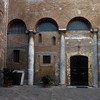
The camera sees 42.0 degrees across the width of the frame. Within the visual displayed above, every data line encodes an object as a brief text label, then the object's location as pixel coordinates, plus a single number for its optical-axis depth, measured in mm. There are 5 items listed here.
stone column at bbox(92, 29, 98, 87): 9367
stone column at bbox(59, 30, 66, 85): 9443
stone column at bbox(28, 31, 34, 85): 9505
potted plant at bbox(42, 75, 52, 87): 8701
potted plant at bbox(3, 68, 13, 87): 8722
